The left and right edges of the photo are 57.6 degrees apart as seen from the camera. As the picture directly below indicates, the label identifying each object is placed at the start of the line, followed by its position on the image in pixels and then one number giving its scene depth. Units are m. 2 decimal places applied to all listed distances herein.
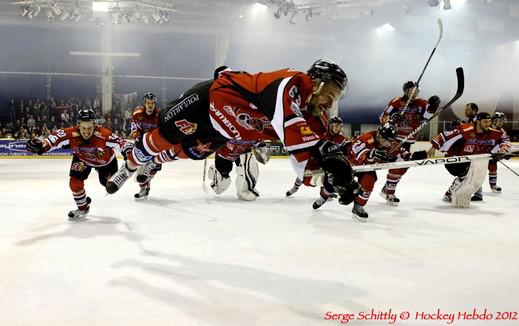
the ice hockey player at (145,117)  5.30
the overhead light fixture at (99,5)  11.70
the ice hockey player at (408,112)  5.21
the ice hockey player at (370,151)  3.95
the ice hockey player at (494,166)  5.83
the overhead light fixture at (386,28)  14.22
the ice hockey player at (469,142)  4.72
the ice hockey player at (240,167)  4.68
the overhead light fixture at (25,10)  12.40
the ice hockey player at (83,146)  3.57
